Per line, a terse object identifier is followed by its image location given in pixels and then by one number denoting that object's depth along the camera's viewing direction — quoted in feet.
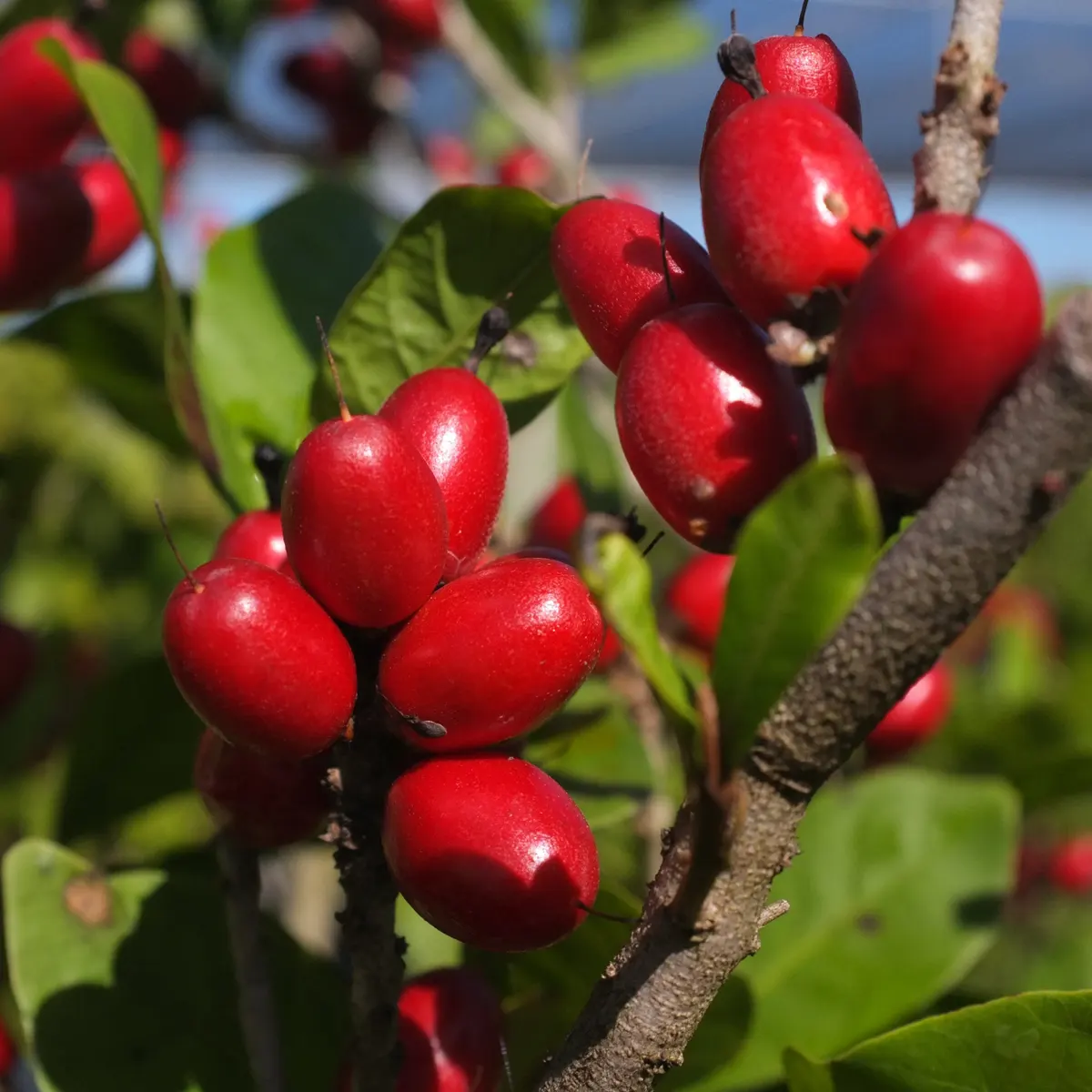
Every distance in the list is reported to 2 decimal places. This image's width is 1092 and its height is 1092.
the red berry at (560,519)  1.65
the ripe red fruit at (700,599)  1.76
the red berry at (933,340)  0.95
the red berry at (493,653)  1.05
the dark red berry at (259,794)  1.13
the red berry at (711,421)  1.01
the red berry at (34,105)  1.42
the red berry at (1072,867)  3.43
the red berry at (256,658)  1.04
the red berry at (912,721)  1.73
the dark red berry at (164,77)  2.28
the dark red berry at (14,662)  1.58
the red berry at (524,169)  3.44
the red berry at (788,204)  1.00
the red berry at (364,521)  1.04
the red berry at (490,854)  1.04
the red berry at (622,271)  1.06
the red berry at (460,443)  1.10
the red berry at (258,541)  1.17
